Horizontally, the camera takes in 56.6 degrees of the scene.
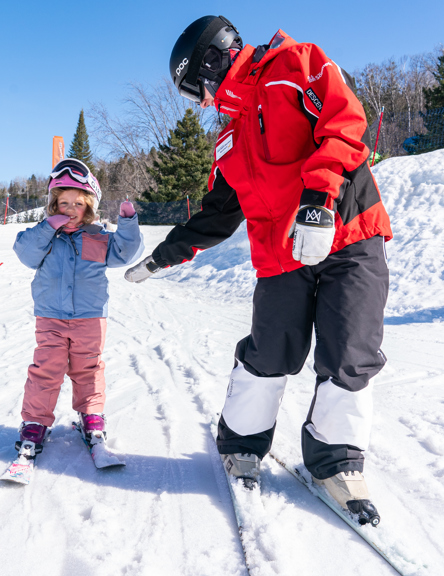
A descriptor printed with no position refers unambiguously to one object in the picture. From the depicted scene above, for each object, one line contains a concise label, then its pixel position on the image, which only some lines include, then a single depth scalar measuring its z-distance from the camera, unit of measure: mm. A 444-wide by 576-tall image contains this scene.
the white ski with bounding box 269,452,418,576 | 1221
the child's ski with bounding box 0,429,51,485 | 1658
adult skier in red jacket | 1447
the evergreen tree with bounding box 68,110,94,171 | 45009
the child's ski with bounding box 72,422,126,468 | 1796
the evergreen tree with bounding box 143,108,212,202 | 25122
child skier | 1973
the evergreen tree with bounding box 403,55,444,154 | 17422
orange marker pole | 13148
